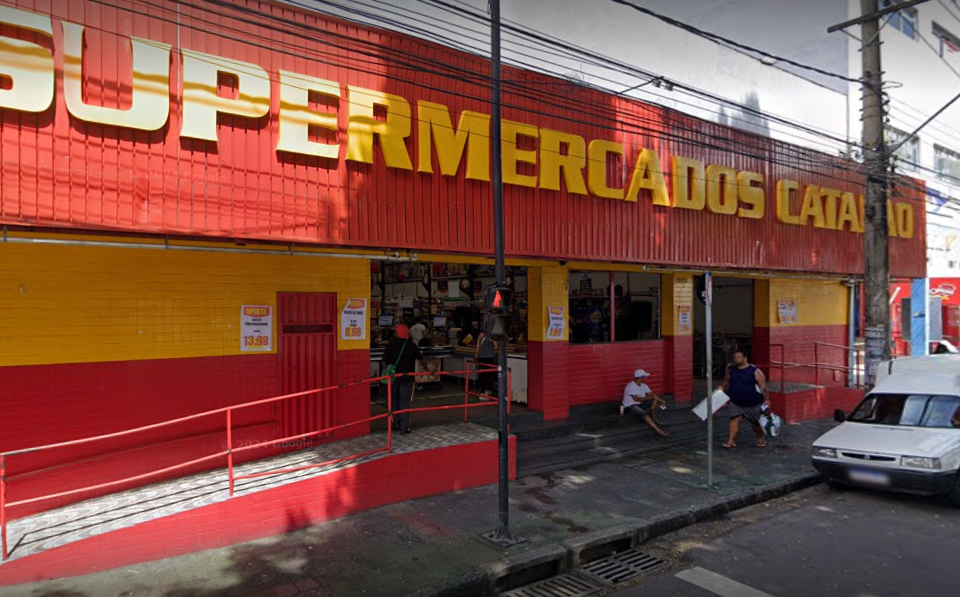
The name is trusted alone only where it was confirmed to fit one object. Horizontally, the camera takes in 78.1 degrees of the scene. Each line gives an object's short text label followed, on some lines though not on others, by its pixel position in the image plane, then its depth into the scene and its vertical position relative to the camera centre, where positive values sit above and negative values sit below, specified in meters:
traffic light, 6.60 -0.07
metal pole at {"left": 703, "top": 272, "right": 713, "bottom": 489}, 8.40 -0.48
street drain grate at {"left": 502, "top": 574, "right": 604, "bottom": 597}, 5.74 -2.79
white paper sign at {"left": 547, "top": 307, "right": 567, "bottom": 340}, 10.97 -0.34
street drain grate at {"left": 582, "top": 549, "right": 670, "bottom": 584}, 6.05 -2.77
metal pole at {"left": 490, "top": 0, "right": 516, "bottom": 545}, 6.52 +0.68
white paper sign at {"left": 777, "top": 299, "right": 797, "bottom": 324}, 15.95 -0.13
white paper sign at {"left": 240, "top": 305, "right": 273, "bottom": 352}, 7.95 -0.30
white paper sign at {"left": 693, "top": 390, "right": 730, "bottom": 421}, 8.98 -1.51
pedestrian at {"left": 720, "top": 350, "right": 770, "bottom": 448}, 10.87 -1.66
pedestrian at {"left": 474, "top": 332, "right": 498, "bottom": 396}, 11.82 -1.05
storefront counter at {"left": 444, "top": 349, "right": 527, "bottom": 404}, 11.48 -1.36
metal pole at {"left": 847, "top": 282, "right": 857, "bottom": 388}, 17.36 -0.78
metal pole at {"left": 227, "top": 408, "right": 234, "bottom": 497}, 6.30 -1.56
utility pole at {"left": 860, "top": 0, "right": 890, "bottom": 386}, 11.78 +1.97
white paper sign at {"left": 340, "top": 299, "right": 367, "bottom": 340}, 8.69 -0.21
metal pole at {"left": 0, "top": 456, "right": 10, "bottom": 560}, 5.21 -1.73
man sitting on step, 11.16 -1.75
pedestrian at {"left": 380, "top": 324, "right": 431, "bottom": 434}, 8.86 -0.88
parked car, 7.77 -1.89
